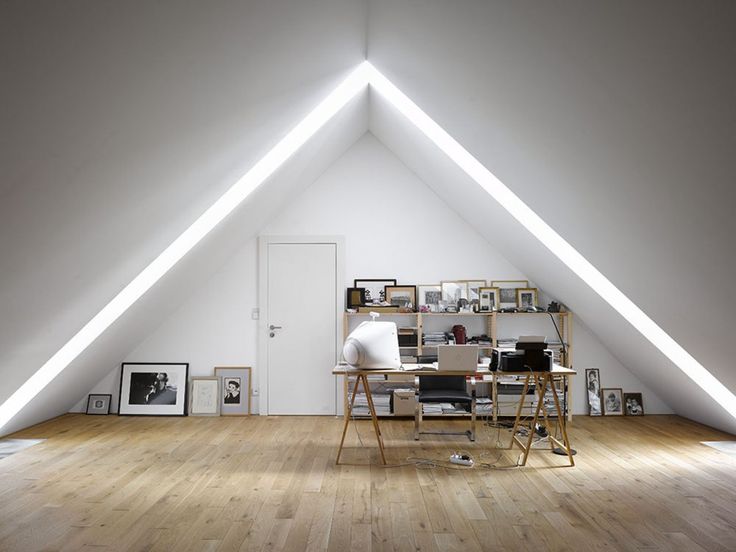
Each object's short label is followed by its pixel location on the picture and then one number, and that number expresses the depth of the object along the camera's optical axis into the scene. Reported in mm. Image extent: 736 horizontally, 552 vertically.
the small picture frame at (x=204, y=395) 6992
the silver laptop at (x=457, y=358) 5258
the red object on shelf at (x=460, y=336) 6836
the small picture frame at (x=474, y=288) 7062
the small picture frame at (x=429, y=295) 7078
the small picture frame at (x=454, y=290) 7074
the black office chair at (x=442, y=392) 5621
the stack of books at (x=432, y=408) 6637
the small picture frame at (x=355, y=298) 7016
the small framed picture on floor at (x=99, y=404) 6992
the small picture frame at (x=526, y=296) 7035
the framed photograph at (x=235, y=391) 7035
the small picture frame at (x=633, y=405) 6898
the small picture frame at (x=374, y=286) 7109
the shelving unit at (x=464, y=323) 6836
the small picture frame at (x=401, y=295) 7074
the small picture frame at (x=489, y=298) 7012
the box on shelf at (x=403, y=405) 6750
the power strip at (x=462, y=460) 5016
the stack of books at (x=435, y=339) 6859
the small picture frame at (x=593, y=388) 6935
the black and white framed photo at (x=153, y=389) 6992
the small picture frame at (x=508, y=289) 7062
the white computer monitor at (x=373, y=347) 5180
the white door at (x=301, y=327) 7070
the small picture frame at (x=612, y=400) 6922
